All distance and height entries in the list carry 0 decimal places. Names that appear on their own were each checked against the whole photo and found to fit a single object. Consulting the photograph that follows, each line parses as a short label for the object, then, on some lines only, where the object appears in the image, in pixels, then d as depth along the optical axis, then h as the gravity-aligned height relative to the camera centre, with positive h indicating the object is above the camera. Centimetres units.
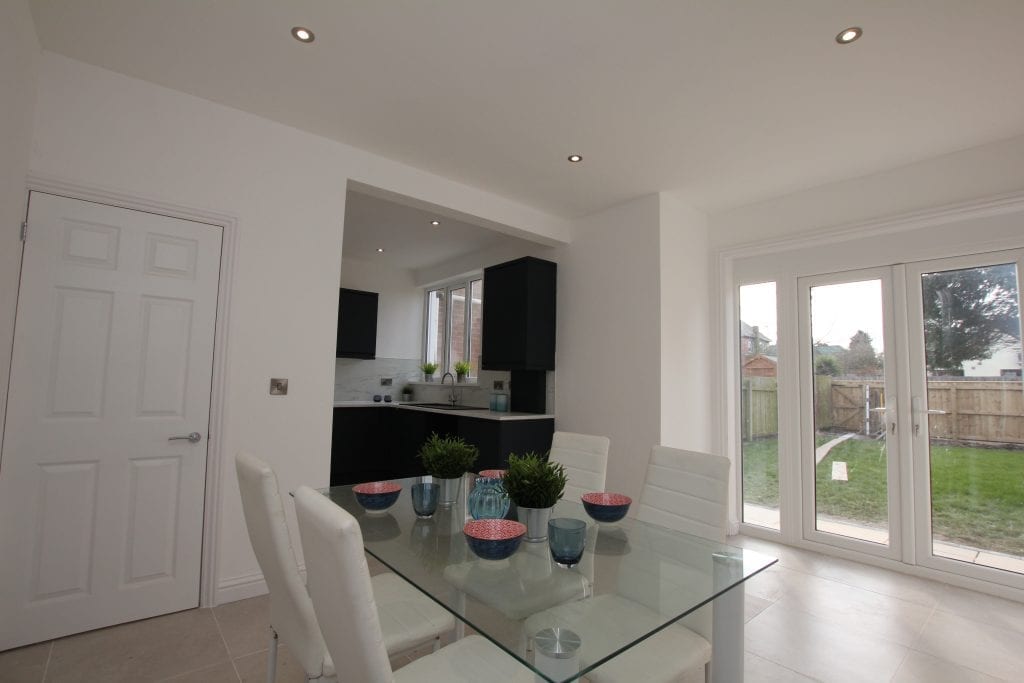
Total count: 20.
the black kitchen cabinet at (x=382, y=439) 514 -76
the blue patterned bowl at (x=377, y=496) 201 -51
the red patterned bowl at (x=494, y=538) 145 -49
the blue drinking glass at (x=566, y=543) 145 -49
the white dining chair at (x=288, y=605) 142 -70
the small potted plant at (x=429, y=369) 628 +5
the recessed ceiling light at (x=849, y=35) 211 +151
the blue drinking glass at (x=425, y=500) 192 -50
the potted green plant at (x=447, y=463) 212 -39
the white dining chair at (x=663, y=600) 121 -60
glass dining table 117 -59
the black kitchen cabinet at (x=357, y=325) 611 +59
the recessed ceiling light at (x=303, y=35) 219 +150
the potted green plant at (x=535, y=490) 168 -39
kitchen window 621 +65
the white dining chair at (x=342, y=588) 104 -47
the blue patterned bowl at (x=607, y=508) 187 -50
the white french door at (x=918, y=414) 309 -20
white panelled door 226 -27
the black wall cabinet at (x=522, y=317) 439 +54
